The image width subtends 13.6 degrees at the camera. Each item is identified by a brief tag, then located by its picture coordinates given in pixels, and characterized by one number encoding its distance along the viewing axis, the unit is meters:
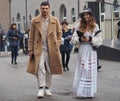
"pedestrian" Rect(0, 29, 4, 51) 35.16
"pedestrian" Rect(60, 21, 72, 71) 16.77
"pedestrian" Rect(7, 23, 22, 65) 20.75
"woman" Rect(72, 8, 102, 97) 10.09
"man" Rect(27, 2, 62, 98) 10.12
